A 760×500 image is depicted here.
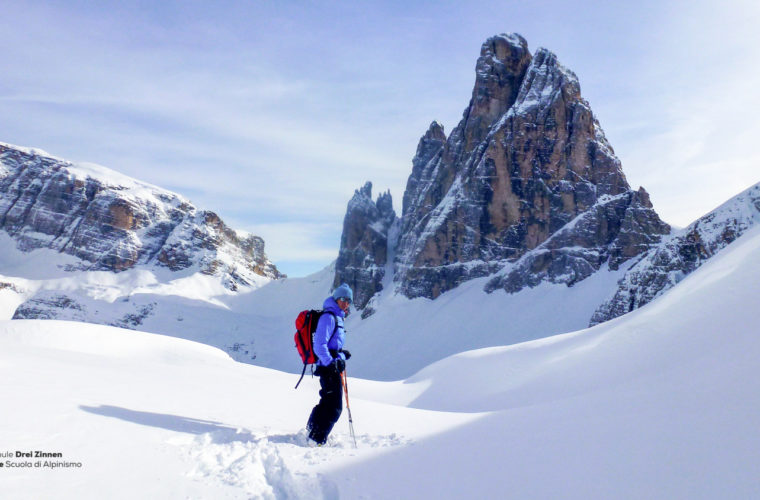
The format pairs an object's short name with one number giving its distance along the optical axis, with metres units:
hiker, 6.93
